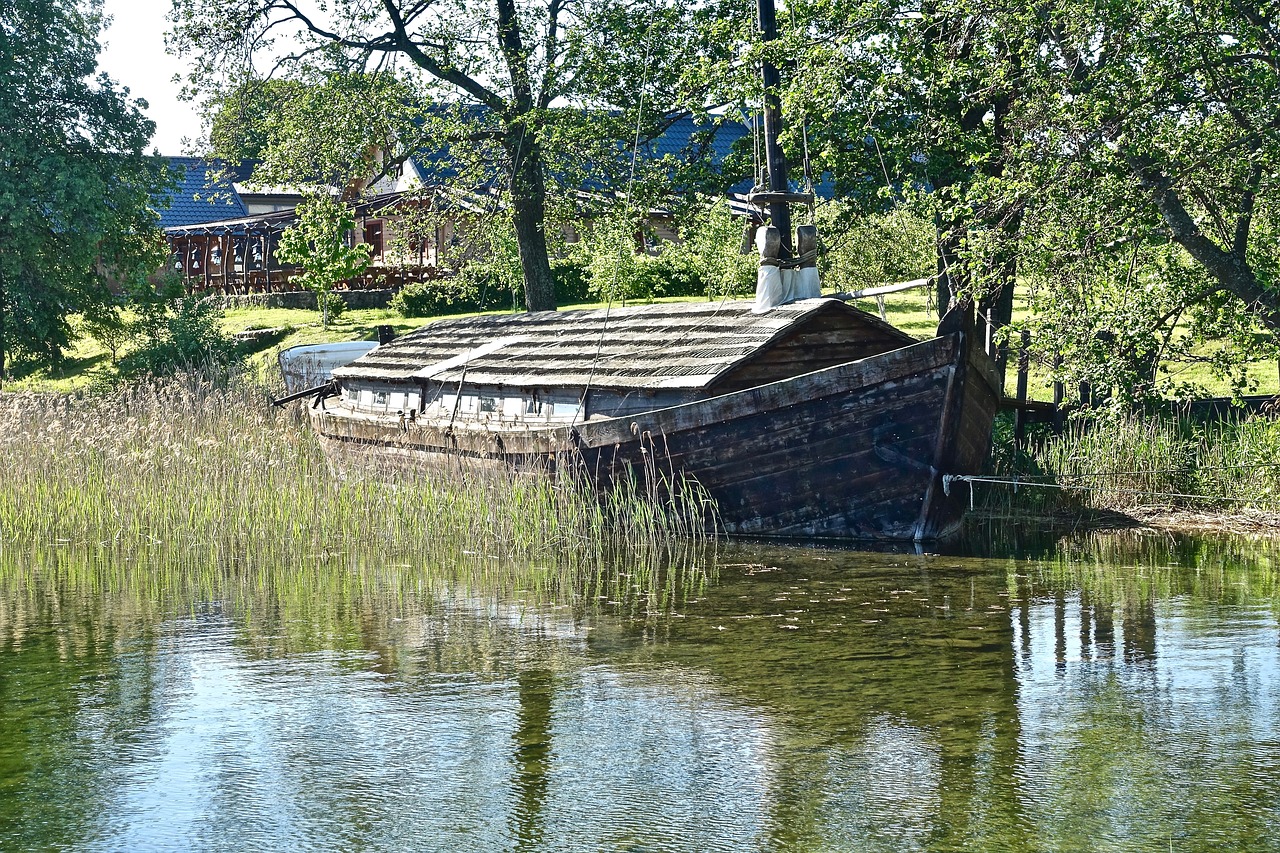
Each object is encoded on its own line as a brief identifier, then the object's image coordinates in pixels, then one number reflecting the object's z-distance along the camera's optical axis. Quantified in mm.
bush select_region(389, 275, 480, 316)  37344
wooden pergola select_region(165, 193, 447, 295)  42281
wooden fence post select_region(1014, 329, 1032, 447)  15684
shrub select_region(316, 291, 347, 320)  37250
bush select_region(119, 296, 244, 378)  28953
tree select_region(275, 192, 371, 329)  37031
